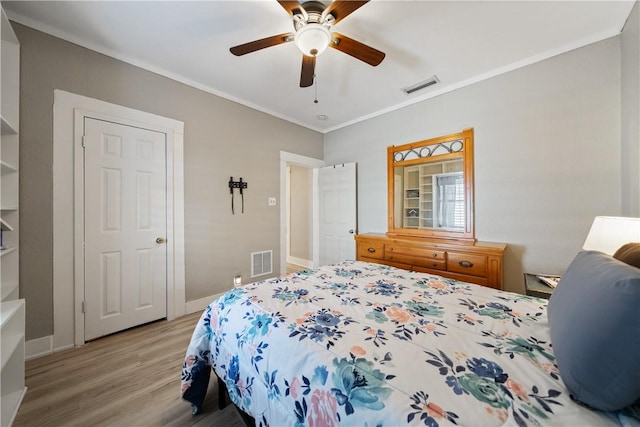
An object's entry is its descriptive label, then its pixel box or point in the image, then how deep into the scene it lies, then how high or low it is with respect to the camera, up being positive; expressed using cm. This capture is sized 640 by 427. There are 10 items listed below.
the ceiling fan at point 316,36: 147 +126
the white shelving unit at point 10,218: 144 -3
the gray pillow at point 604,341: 58 -35
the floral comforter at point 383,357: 66 -52
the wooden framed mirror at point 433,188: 273 +33
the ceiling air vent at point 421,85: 267 +152
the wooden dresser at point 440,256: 229 -48
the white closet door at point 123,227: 215 -12
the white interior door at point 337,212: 379 +2
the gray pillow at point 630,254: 96 -18
